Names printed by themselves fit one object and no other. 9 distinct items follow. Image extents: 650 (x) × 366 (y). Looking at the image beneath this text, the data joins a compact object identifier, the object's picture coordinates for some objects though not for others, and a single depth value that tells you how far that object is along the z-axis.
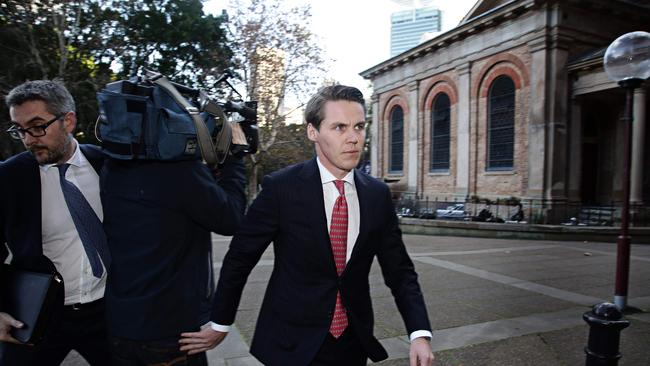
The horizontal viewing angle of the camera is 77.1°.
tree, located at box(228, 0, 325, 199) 22.50
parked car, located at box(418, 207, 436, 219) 18.42
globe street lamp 5.30
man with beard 2.02
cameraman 1.75
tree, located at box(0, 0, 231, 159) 15.58
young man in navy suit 1.93
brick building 16.56
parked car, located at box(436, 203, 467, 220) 17.80
